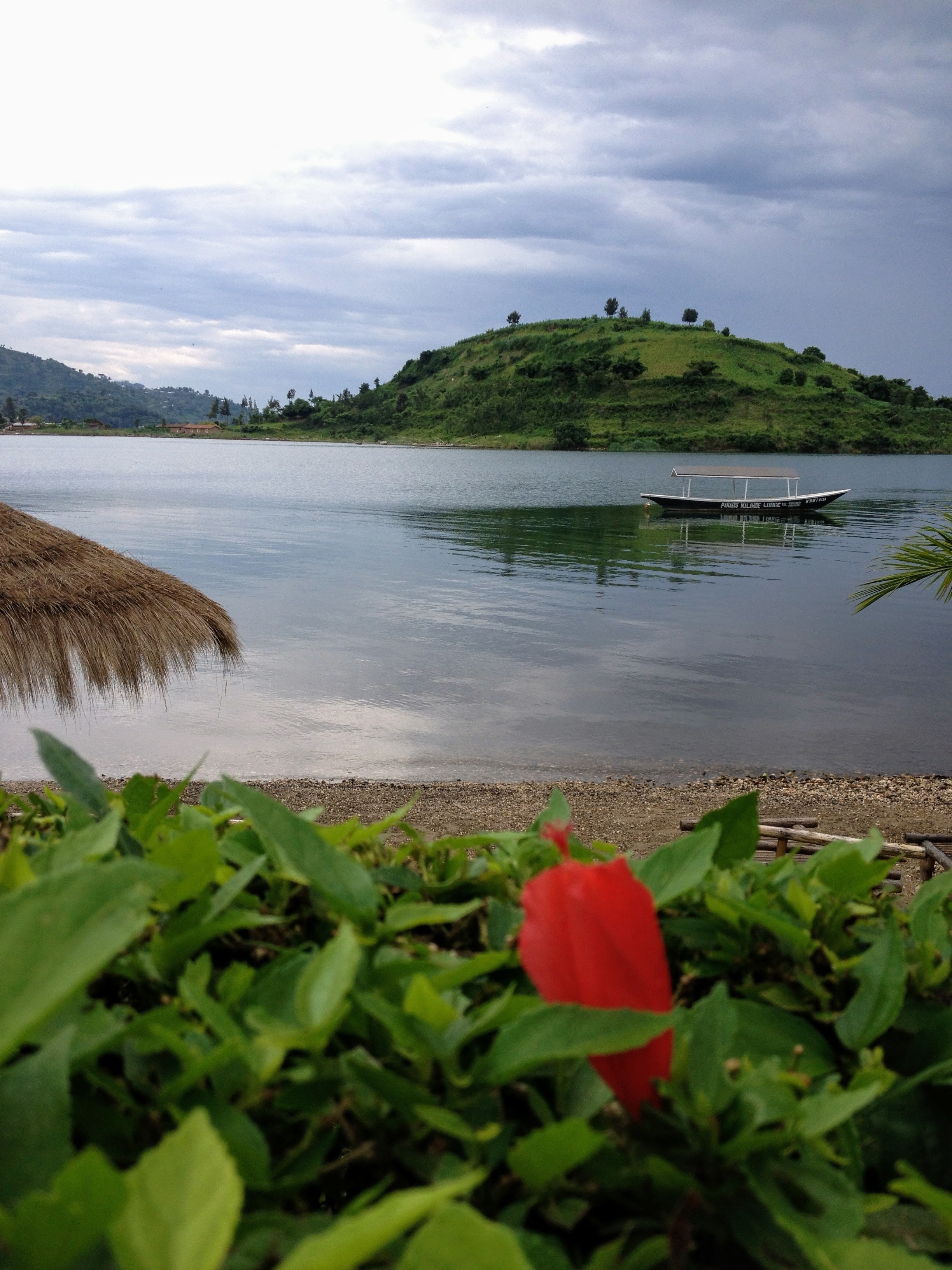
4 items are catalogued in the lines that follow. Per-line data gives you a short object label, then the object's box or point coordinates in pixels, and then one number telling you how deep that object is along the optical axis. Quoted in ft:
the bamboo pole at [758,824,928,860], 15.70
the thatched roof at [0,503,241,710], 22.91
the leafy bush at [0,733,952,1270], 1.54
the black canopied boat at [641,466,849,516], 153.89
